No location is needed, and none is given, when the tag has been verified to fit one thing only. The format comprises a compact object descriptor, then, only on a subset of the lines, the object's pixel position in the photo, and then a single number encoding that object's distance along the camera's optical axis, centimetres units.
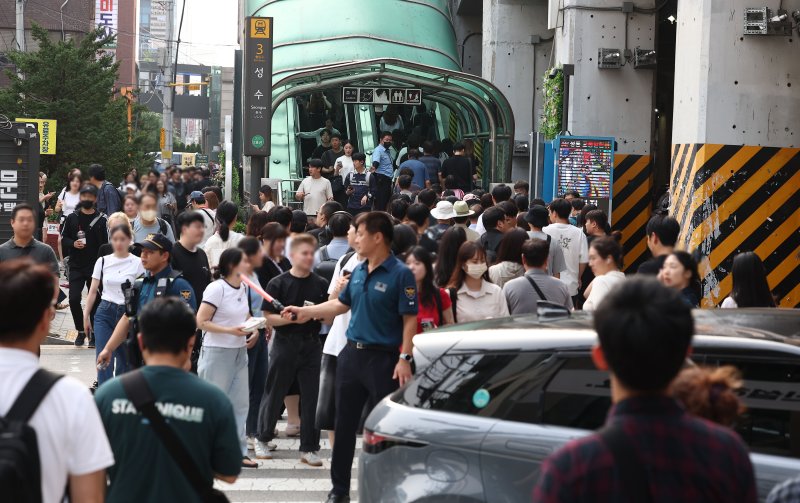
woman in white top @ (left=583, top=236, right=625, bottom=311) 835
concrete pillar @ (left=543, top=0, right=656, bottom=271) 1858
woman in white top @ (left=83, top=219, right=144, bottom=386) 1023
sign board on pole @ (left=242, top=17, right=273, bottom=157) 1705
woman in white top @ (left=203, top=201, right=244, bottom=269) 1052
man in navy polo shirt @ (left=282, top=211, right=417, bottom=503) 725
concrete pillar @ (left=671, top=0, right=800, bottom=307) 1288
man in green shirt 416
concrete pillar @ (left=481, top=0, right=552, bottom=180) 2495
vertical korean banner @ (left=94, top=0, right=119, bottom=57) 7225
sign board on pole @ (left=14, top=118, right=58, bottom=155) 2414
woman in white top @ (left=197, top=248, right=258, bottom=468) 822
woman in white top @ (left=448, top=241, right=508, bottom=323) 806
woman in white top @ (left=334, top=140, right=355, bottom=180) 2031
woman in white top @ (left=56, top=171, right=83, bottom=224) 1772
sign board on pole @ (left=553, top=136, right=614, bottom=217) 1689
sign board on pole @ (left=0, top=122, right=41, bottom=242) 1554
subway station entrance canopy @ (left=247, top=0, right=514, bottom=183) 2272
